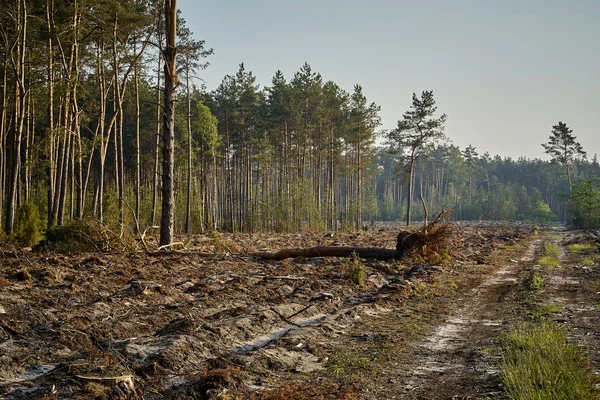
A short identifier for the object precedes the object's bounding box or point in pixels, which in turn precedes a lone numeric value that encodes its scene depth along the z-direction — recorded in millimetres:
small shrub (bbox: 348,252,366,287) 12245
